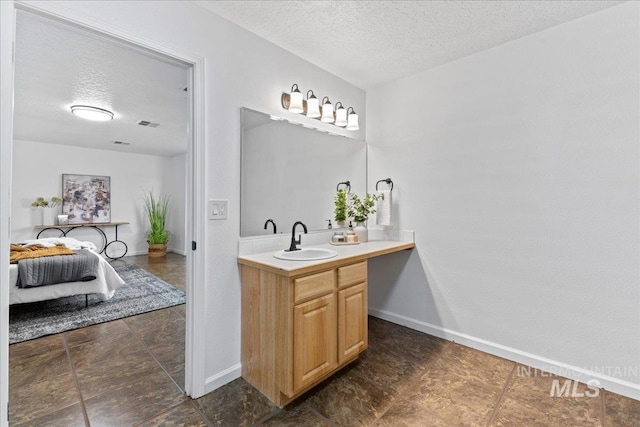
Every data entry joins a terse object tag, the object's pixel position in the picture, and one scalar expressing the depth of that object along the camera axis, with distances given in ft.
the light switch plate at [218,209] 5.99
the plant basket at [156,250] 20.38
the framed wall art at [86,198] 18.47
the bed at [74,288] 9.49
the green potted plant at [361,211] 8.96
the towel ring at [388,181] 9.32
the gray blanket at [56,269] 9.45
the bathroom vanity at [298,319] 5.33
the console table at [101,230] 17.80
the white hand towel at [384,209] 9.04
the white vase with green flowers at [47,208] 17.48
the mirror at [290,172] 6.77
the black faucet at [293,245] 6.89
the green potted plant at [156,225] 20.51
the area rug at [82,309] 8.88
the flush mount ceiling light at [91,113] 11.20
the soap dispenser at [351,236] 8.48
